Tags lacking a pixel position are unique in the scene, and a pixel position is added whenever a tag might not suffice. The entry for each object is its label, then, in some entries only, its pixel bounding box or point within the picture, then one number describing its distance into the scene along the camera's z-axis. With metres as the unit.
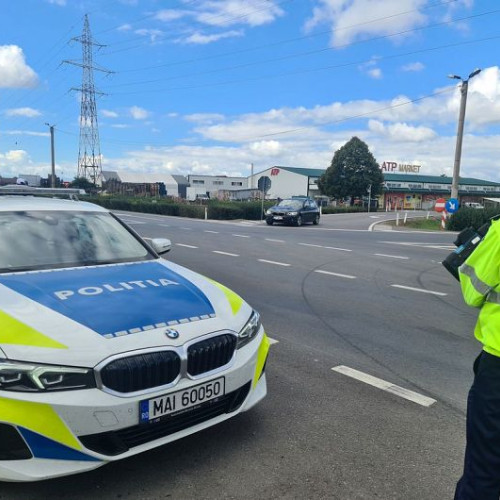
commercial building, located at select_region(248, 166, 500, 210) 89.56
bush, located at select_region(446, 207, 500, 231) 26.78
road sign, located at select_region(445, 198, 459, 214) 26.75
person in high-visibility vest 2.04
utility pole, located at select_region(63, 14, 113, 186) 60.55
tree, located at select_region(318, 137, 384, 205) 69.56
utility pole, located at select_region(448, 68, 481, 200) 26.61
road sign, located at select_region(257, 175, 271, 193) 30.69
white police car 2.37
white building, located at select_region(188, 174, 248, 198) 123.94
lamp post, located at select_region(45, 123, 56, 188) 60.12
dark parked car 27.88
